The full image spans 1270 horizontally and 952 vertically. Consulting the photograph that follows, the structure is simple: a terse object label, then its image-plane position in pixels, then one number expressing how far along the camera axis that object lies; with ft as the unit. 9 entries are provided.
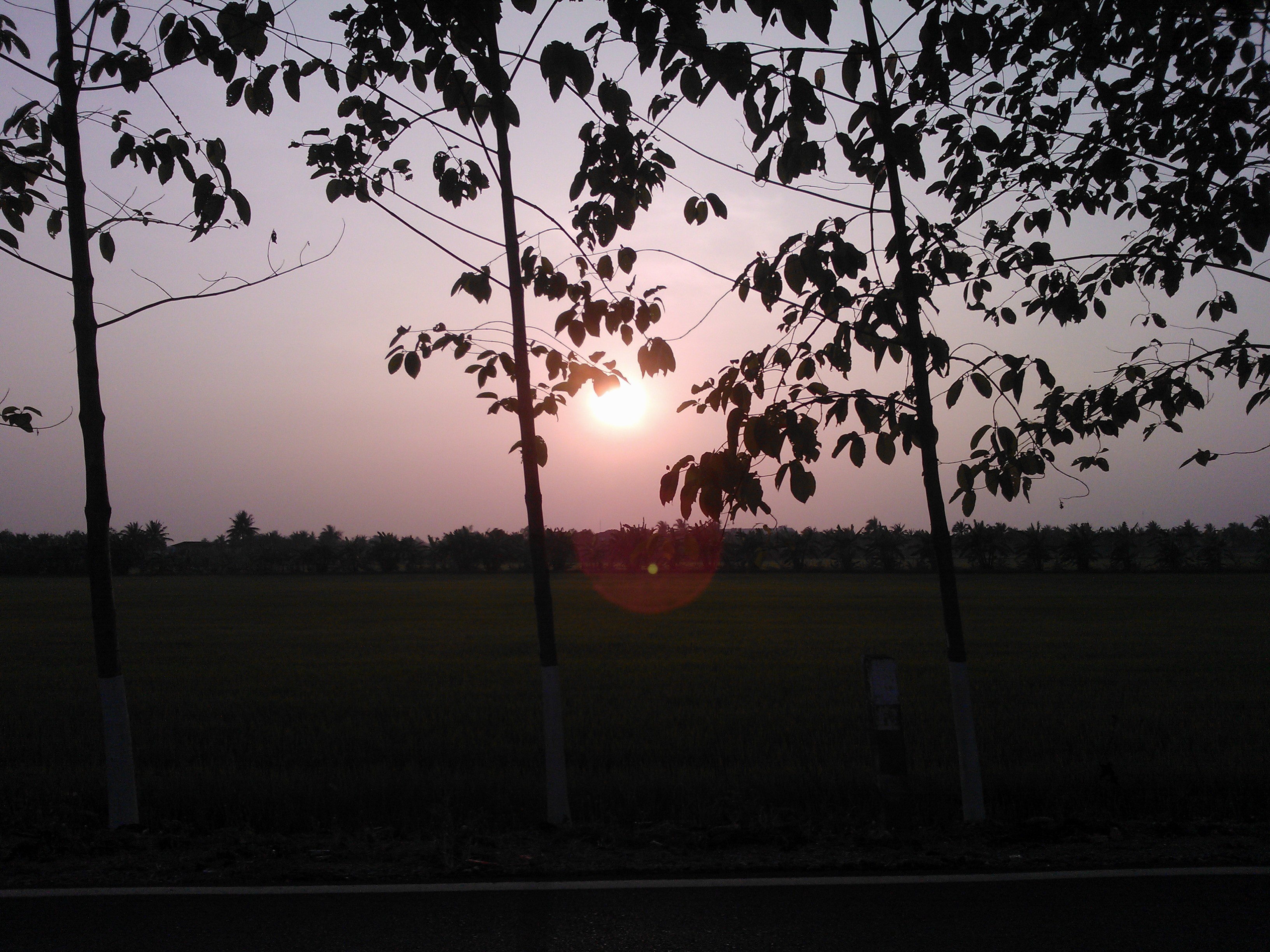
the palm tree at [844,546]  326.24
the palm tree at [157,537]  364.79
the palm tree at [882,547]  304.71
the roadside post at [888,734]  18.33
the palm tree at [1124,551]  275.18
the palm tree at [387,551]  352.69
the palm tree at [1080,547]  280.72
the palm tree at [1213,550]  276.41
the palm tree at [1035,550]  291.79
